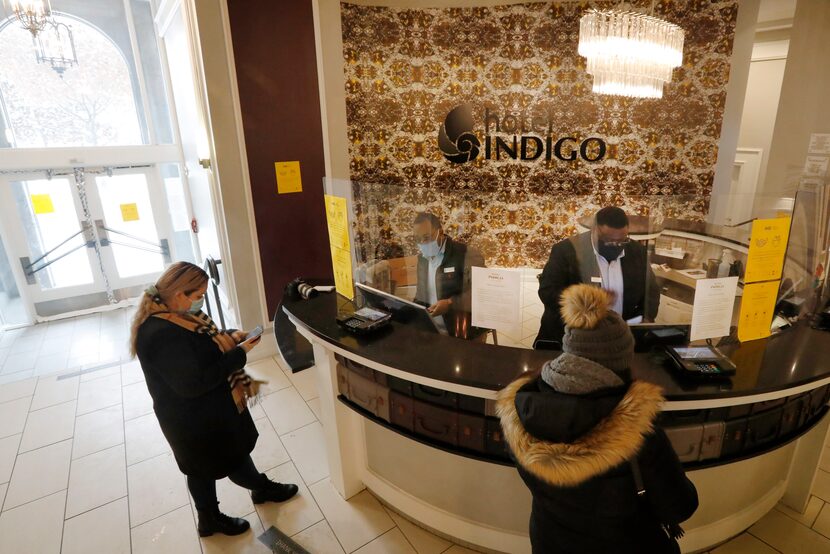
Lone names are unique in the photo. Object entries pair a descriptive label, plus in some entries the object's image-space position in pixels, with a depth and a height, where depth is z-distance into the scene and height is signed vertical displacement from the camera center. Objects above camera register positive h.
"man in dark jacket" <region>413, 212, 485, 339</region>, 2.05 -0.53
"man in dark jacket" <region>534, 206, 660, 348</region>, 2.01 -0.55
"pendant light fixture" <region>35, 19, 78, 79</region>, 4.07 +1.12
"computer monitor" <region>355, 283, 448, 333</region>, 2.12 -0.70
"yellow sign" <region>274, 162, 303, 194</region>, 3.76 -0.11
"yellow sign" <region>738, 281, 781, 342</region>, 1.78 -0.62
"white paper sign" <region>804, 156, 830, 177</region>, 3.94 -0.16
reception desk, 1.65 -1.07
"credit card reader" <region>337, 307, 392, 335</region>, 1.98 -0.69
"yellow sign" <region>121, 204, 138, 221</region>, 5.62 -0.52
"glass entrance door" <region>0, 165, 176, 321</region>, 5.02 -0.75
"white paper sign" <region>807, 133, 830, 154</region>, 3.91 +0.03
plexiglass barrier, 1.97 -0.46
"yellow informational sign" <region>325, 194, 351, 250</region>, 2.07 -0.26
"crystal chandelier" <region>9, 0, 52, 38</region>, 3.12 +1.09
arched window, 4.77 +0.81
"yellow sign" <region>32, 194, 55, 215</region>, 5.05 -0.35
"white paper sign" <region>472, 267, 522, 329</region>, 1.74 -0.53
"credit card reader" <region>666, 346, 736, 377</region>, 1.58 -0.73
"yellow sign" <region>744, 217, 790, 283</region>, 1.72 -0.38
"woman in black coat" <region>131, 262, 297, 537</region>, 1.79 -0.86
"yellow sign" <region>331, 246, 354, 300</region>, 2.19 -0.53
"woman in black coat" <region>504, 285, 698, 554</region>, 1.12 -0.71
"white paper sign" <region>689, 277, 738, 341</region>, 1.74 -0.58
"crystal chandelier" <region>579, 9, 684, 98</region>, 3.12 +0.71
